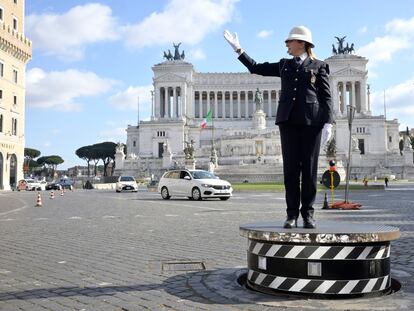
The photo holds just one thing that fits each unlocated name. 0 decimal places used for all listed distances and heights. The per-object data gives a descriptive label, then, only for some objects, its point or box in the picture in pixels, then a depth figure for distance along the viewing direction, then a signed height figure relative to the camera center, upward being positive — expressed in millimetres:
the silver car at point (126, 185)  40938 -905
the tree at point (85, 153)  124238 +5611
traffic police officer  5902 +693
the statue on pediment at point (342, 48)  110875 +29257
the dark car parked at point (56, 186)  53250 -1292
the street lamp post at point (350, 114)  18922 +2409
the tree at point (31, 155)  125812 +5227
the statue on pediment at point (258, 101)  102250 +15913
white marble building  82062 +10216
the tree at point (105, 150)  121625 +6218
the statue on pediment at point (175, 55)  116562 +29211
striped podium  5156 -950
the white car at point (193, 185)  25156 -592
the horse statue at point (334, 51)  112225 +28869
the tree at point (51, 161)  135125 +3823
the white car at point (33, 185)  53766 -1174
